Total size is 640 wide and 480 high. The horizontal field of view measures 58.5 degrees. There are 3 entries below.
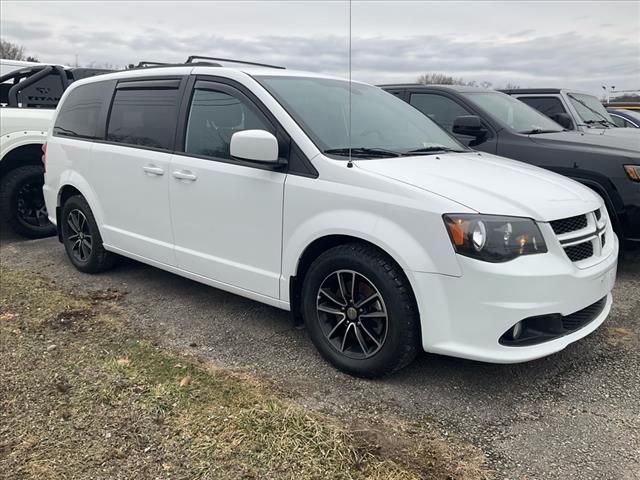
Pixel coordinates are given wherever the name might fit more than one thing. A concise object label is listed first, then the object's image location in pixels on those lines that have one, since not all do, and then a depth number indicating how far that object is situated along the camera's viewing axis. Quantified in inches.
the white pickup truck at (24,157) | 257.3
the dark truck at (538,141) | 200.4
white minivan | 115.0
